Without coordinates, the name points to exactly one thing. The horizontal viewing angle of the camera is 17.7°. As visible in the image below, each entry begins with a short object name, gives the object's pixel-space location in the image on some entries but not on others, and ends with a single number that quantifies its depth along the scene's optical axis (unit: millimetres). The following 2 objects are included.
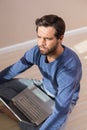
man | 1342
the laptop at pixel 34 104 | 1545
